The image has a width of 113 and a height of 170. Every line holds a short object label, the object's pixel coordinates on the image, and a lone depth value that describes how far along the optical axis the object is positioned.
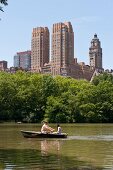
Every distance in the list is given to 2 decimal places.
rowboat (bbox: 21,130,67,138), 39.96
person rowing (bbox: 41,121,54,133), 40.95
